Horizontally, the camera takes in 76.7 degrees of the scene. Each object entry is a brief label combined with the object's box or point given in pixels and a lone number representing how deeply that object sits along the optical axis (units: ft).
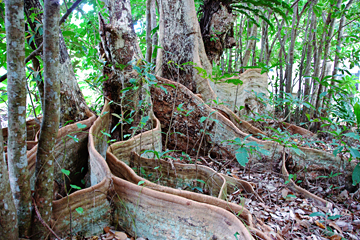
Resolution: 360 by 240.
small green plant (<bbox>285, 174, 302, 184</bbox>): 8.32
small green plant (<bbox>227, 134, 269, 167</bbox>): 5.16
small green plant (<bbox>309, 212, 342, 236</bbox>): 6.19
